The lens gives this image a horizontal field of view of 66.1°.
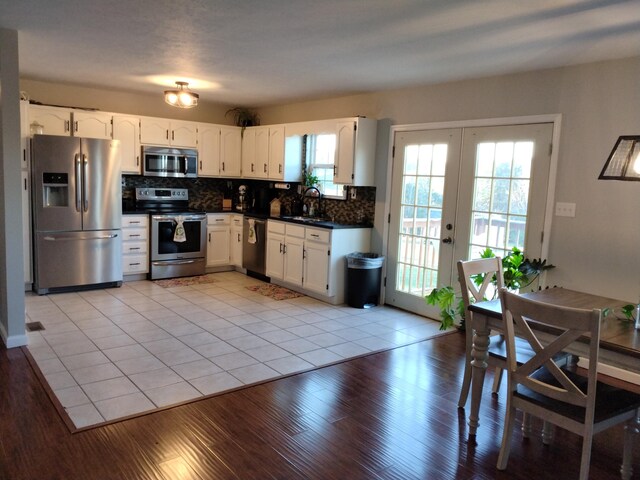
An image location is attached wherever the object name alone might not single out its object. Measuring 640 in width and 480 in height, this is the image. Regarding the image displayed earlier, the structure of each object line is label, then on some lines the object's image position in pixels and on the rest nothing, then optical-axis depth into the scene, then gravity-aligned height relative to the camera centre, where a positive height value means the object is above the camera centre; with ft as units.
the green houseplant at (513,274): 13.14 -2.06
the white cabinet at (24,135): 17.01 +1.37
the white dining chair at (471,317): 9.32 -2.37
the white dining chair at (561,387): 7.00 -2.94
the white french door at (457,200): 13.66 -0.18
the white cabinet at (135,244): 19.95 -2.62
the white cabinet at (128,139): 19.86 +1.63
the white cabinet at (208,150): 22.27 +1.52
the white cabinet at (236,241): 22.82 -2.66
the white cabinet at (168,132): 20.63 +2.11
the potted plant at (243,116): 24.16 +3.37
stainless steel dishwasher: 21.20 -2.64
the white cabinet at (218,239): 22.38 -2.55
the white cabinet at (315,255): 17.83 -2.57
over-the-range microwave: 20.70 +0.84
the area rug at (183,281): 20.27 -4.20
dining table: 7.38 -2.15
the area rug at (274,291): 19.07 -4.22
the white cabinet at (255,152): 22.06 +1.51
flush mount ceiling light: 16.80 +2.88
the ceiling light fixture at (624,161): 7.61 +0.64
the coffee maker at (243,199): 23.73 -0.71
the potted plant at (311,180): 20.95 +0.32
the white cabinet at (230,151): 23.08 +1.56
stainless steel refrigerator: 17.17 -1.23
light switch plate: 12.78 -0.27
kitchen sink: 19.00 -1.27
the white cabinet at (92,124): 18.94 +2.08
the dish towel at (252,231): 21.62 -2.02
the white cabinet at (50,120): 17.81 +2.07
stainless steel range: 20.68 -2.22
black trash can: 17.53 -3.17
